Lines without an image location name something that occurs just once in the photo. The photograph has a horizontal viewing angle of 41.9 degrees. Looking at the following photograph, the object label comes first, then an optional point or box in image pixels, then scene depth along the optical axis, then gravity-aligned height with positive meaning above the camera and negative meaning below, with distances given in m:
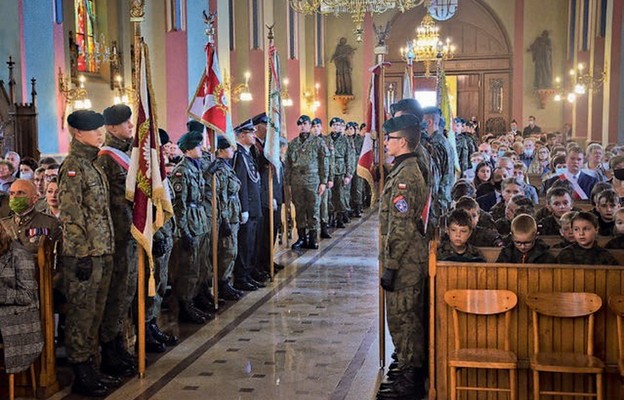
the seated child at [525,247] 5.80 -0.87
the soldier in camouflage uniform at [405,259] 5.86 -0.94
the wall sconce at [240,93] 19.73 +0.93
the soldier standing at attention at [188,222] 7.82 -0.88
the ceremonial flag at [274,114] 9.96 +0.20
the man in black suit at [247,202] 9.60 -0.84
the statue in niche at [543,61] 26.38 +2.13
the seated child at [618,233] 6.34 -0.84
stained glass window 21.80 +2.70
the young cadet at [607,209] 7.14 -0.73
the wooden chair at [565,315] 4.99 -1.17
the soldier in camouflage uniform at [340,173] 15.59 -0.84
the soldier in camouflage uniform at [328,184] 12.99 -0.91
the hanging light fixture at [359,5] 15.11 +2.36
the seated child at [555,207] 7.23 -0.72
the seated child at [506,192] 8.13 -0.65
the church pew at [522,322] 5.20 -1.27
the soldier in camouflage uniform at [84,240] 5.96 -0.78
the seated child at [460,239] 5.79 -0.80
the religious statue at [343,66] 27.42 +2.14
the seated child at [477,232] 6.61 -0.88
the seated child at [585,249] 5.75 -0.87
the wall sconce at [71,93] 15.45 +0.78
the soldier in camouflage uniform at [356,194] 17.25 -1.37
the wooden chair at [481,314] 5.08 -1.29
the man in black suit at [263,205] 10.27 -0.95
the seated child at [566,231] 6.17 -0.80
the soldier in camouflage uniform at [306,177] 12.57 -0.73
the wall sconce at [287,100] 23.25 +0.88
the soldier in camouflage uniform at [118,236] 6.49 -0.83
